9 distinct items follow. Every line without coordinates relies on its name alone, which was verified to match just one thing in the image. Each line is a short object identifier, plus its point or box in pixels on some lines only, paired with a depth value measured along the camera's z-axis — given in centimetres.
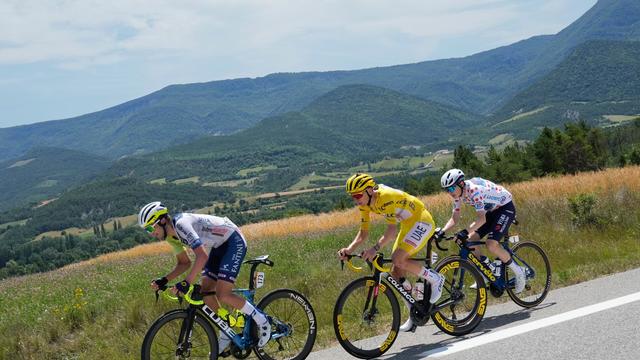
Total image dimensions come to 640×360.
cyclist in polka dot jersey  753
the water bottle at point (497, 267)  784
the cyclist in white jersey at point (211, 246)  577
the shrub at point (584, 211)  1221
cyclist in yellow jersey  646
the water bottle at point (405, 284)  664
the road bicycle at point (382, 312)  620
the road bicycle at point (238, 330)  575
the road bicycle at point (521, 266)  759
